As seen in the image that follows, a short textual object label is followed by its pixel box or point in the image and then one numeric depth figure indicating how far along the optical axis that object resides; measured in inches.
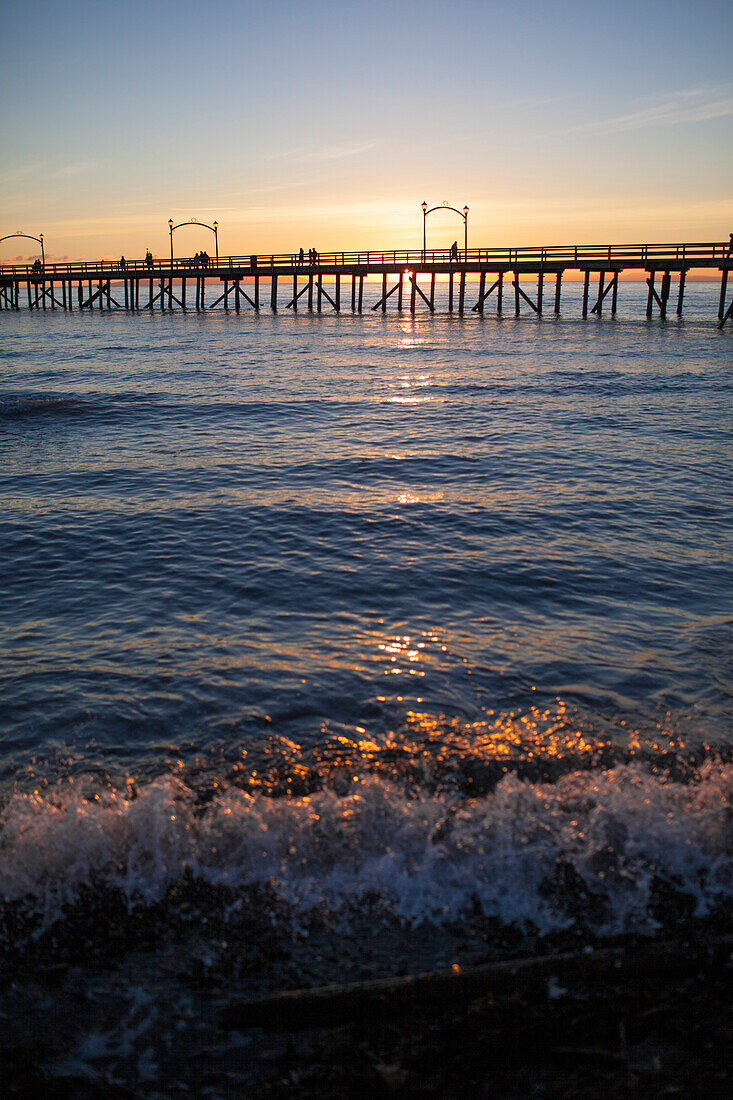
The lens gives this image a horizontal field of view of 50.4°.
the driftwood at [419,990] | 106.7
